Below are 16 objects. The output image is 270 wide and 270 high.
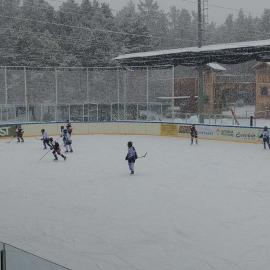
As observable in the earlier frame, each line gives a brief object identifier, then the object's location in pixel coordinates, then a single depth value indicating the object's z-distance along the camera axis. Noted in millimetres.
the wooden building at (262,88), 37312
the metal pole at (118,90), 33153
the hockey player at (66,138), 21641
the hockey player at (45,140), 22797
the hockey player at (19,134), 26328
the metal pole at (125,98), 32875
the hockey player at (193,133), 25438
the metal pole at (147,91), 32594
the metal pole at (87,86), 32781
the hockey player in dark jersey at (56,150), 19406
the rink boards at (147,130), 26797
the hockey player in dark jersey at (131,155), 16016
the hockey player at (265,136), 23055
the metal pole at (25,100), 30484
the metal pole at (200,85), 30930
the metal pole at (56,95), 31759
